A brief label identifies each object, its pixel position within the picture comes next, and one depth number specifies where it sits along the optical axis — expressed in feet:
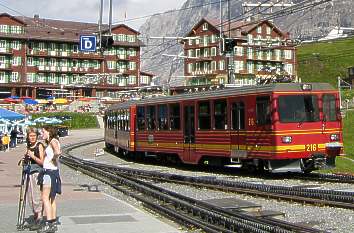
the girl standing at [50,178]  34.91
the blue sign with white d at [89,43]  90.99
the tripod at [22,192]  36.37
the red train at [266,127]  64.59
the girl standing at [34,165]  36.04
